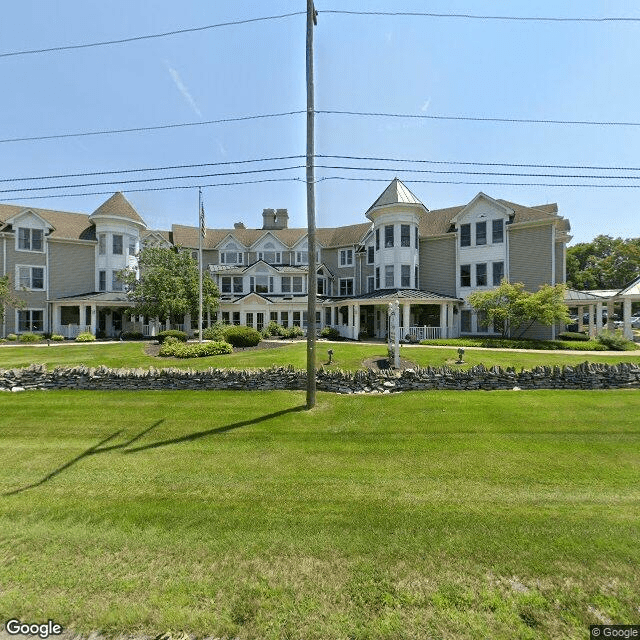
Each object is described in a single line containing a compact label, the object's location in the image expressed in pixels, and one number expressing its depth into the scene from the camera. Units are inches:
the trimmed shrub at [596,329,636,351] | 767.1
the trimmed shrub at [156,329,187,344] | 906.7
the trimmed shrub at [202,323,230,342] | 866.4
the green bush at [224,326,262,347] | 797.2
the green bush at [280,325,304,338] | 1038.0
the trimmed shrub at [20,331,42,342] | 1034.7
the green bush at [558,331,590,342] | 928.9
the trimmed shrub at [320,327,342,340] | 1023.0
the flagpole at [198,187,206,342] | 819.4
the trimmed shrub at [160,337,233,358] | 666.8
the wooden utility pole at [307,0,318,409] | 359.9
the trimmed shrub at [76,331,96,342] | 1016.2
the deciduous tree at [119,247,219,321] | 1047.6
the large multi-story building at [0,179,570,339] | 1020.5
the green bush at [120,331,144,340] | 1084.5
